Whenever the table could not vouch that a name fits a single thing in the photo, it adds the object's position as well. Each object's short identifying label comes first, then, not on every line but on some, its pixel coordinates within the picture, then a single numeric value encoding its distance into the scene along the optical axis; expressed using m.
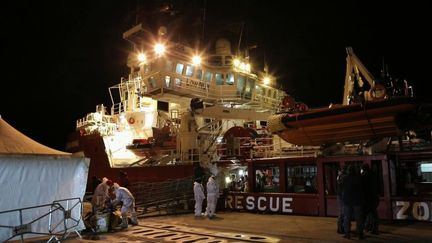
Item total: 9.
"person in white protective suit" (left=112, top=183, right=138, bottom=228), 11.52
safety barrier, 8.09
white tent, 8.20
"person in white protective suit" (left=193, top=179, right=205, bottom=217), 13.75
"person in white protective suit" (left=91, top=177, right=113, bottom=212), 11.70
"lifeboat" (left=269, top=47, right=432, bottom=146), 10.53
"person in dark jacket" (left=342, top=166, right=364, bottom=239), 8.65
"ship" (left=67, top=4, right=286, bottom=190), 19.27
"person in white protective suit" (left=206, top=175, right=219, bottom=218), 13.41
